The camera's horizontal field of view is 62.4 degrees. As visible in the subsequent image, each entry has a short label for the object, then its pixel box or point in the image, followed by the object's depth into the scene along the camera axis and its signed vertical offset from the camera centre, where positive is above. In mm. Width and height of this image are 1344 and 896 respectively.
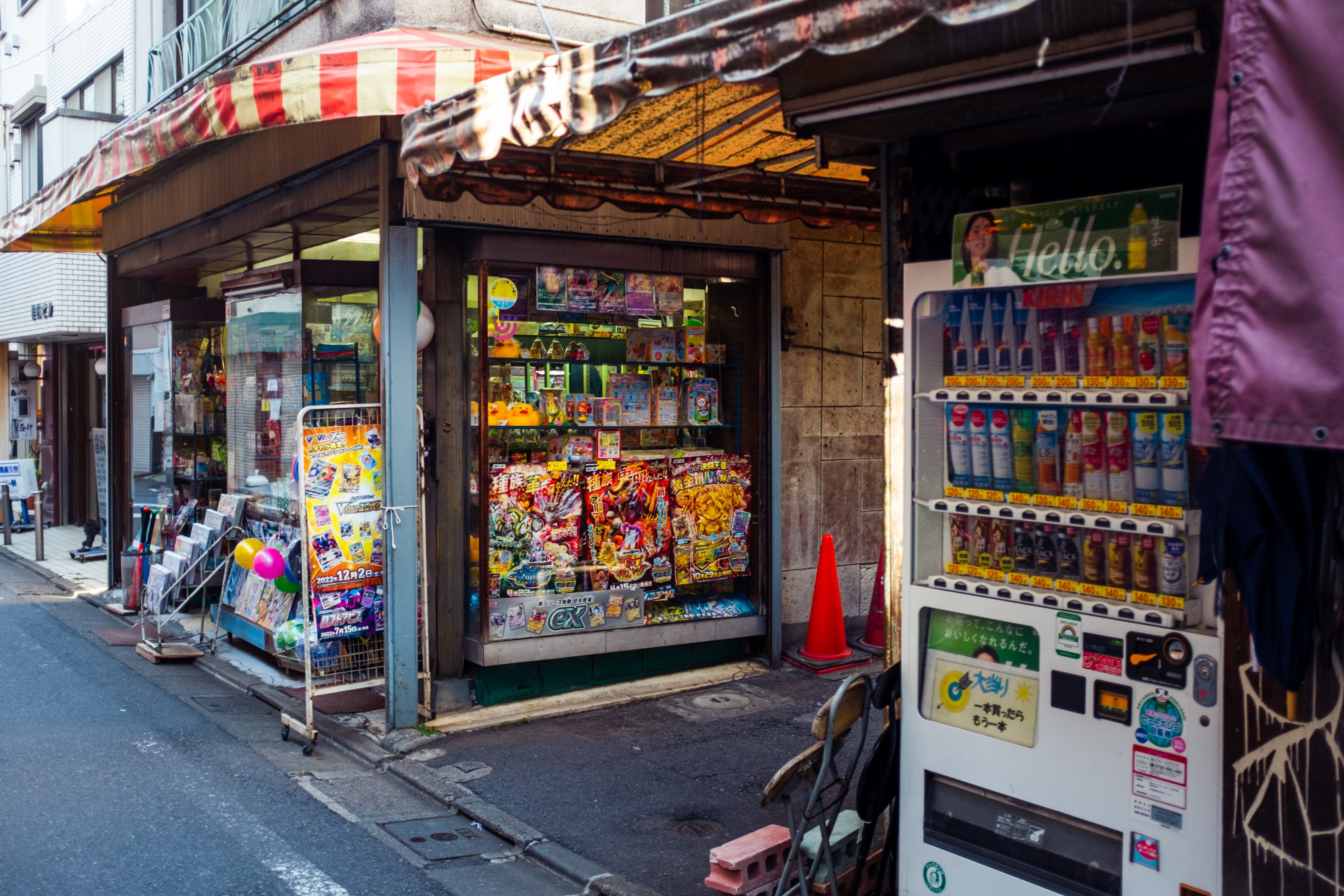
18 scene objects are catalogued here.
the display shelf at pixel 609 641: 7766 -1704
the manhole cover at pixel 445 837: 5659 -2230
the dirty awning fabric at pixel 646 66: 3287 +1202
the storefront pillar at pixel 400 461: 7199 -324
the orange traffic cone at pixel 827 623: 8961 -1728
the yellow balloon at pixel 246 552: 8562 -1076
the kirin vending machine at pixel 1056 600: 3656 -682
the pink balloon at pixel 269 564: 7957 -1082
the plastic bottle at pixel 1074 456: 4074 -175
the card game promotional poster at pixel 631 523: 8430 -864
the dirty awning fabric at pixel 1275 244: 2408 +364
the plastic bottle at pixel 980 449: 4312 -154
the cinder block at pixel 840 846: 4477 -1799
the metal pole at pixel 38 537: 14805 -1667
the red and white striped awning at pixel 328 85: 6047 +1846
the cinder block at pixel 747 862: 4570 -1891
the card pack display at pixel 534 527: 8031 -845
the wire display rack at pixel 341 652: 7199 -1669
